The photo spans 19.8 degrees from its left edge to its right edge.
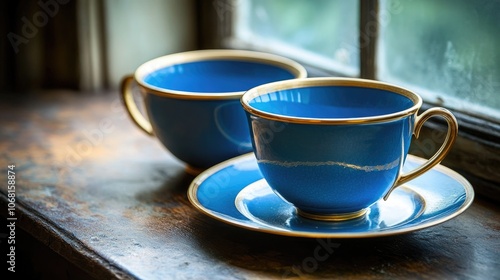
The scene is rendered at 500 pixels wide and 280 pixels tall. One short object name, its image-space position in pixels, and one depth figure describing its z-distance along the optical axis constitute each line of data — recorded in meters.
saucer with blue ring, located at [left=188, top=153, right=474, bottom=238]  0.78
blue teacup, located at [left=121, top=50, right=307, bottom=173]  0.86
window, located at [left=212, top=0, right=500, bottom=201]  0.85
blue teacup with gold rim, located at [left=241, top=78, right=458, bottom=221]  0.76
